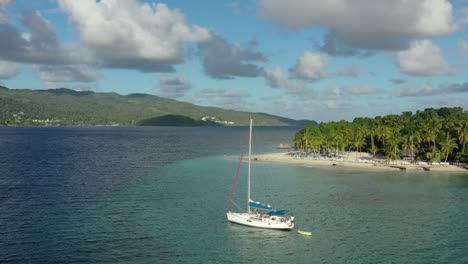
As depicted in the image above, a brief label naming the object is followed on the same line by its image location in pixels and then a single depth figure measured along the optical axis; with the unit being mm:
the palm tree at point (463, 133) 127506
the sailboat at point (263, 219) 58241
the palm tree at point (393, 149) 138912
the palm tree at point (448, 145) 130875
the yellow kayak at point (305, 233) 55962
